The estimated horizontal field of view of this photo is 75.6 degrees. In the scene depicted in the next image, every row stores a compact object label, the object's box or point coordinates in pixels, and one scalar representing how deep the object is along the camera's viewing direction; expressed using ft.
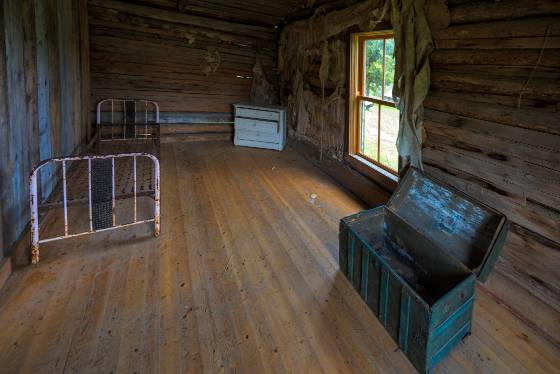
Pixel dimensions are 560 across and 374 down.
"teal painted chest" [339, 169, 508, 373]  6.02
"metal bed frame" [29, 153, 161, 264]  8.41
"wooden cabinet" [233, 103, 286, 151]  20.85
